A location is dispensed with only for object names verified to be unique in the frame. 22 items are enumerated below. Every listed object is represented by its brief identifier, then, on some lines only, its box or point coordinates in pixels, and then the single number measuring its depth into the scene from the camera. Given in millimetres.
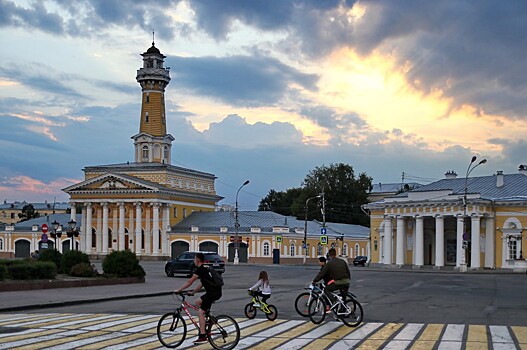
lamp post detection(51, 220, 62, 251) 47344
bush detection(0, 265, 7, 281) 28231
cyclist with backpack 13039
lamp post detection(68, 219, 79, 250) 45725
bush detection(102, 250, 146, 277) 34750
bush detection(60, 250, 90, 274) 35375
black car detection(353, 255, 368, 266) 77388
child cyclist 18328
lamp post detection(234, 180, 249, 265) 78475
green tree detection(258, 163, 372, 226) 123312
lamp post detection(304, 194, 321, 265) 79438
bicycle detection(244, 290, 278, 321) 17953
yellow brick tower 102625
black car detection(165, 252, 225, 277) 44188
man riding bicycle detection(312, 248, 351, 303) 17672
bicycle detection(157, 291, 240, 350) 13062
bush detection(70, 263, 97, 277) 33969
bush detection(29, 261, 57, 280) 29959
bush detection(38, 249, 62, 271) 36719
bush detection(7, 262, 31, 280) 29125
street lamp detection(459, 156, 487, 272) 56122
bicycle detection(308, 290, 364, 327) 17078
